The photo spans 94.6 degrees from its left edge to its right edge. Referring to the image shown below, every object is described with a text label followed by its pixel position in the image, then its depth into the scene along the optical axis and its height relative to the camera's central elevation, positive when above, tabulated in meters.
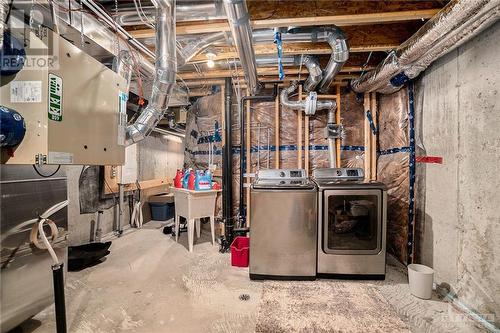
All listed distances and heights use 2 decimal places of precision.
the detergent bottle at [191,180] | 3.18 -0.22
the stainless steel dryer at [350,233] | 2.39 -0.73
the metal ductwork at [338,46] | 2.18 +1.14
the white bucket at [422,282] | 2.04 -1.04
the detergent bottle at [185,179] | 3.29 -0.21
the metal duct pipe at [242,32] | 1.56 +1.04
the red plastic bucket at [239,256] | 2.68 -1.06
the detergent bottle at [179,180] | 3.43 -0.23
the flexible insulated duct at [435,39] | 1.48 +0.99
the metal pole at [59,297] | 1.18 -0.70
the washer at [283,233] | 2.41 -0.71
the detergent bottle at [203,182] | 3.16 -0.24
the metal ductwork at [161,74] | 1.75 +0.81
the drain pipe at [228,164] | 3.32 +0.01
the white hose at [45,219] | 1.16 -0.32
